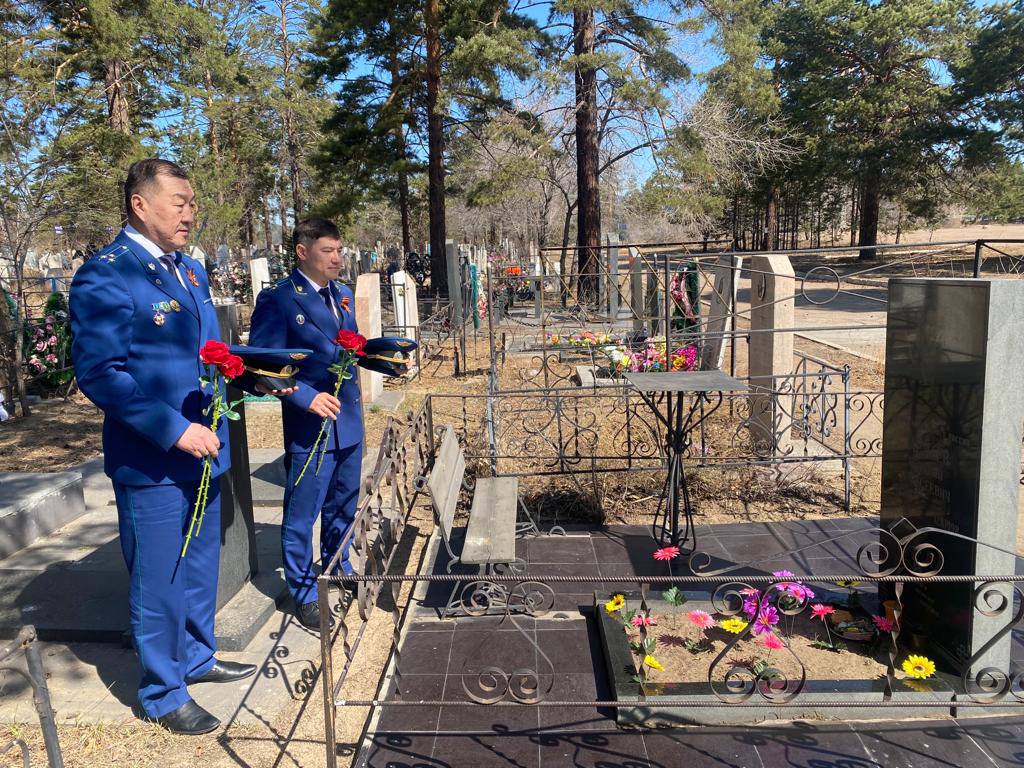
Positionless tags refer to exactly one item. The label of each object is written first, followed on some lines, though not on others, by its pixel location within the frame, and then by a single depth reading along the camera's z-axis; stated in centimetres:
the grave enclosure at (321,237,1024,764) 276
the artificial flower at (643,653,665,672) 299
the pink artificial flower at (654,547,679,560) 413
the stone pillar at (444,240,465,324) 1410
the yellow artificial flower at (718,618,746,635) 321
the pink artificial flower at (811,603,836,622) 334
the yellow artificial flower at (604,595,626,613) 345
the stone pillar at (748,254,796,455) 602
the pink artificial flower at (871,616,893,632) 325
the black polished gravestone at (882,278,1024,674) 281
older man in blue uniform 244
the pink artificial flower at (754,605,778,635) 307
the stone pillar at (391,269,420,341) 1166
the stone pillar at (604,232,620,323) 1465
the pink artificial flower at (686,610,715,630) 319
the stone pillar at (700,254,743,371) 717
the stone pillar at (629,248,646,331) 1139
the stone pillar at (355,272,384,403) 886
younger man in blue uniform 330
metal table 398
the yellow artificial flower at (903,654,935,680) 287
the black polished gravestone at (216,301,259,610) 348
